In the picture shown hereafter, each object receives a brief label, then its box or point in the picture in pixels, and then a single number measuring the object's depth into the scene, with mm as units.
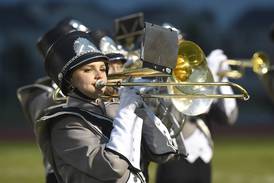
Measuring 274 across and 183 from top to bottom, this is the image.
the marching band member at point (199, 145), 12086
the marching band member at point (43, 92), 10031
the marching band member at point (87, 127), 7277
